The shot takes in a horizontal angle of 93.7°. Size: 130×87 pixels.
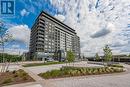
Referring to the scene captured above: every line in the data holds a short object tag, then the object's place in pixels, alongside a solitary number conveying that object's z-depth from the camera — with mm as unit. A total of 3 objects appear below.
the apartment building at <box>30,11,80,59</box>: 40942
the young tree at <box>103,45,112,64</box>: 19512
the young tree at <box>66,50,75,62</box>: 18974
